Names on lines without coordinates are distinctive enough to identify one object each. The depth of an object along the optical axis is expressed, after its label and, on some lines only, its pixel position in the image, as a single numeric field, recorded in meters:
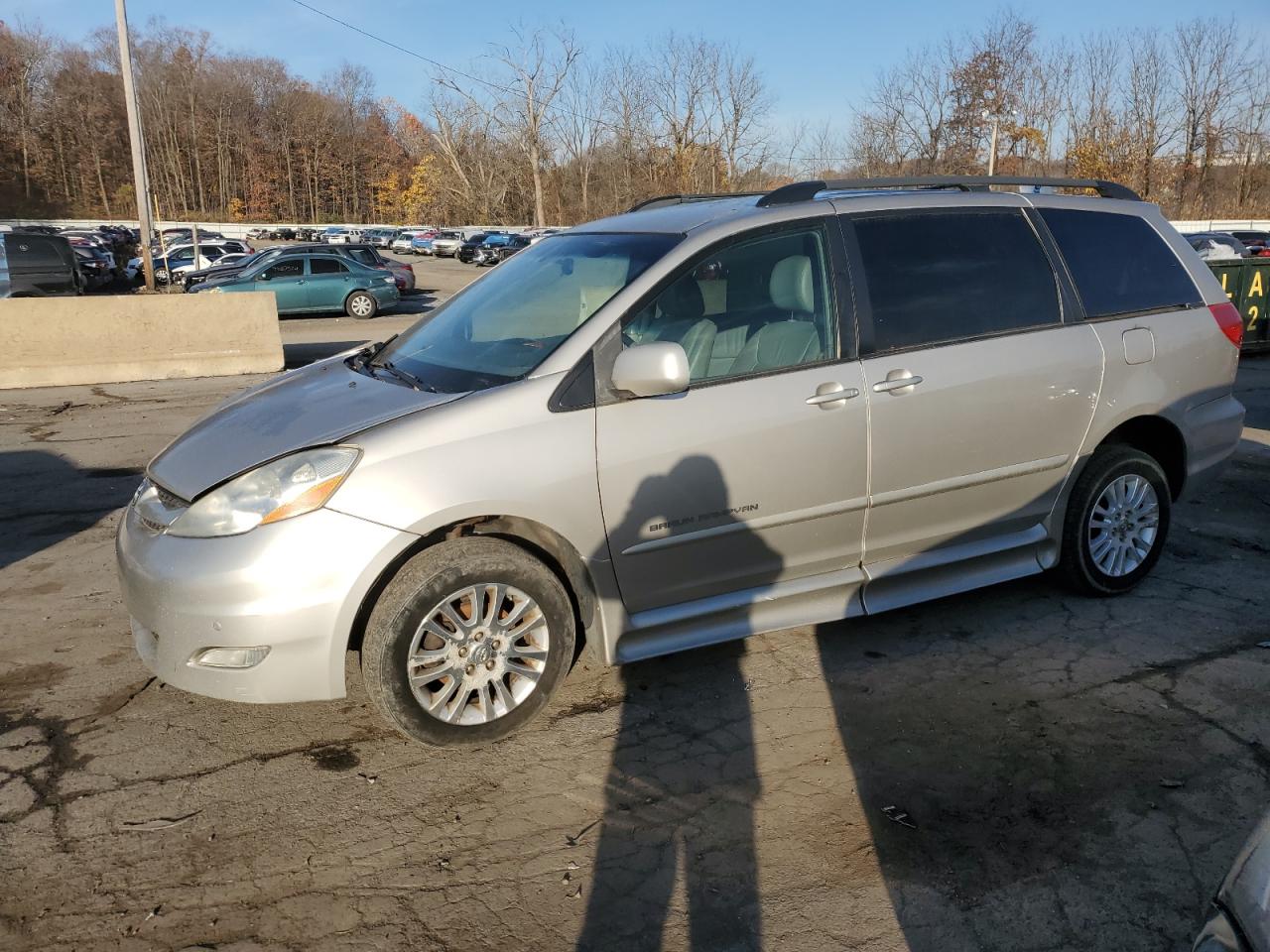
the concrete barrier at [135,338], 12.15
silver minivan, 3.35
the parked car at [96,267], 30.29
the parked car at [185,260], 31.14
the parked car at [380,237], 64.14
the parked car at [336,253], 24.14
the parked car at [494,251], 45.77
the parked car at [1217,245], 21.58
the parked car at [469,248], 49.78
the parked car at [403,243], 61.06
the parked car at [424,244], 58.34
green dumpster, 13.00
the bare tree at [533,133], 58.47
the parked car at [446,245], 55.03
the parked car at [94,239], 39.62
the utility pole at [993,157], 39.38
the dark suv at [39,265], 19.11
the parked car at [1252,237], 26.66
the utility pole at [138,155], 16.59
